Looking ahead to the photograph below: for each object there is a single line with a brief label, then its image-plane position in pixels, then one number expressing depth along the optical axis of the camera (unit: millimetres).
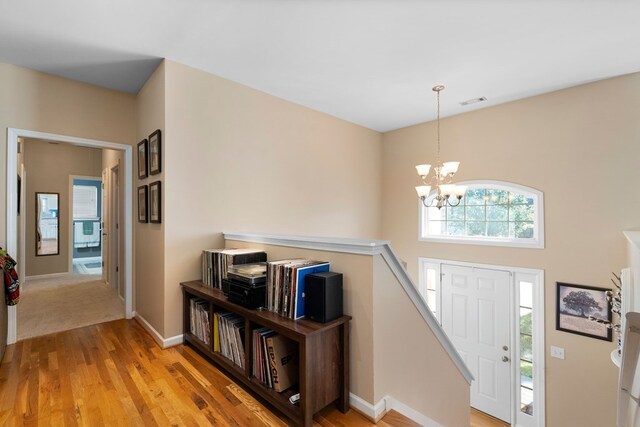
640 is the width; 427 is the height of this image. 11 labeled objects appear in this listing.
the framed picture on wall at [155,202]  2842
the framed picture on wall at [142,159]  3168
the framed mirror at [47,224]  5770
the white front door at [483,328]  4023
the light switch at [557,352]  3540
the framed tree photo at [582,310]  3289
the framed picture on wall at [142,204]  3146
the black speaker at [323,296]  1728
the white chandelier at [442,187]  3078
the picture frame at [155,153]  2848
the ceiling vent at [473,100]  3893
